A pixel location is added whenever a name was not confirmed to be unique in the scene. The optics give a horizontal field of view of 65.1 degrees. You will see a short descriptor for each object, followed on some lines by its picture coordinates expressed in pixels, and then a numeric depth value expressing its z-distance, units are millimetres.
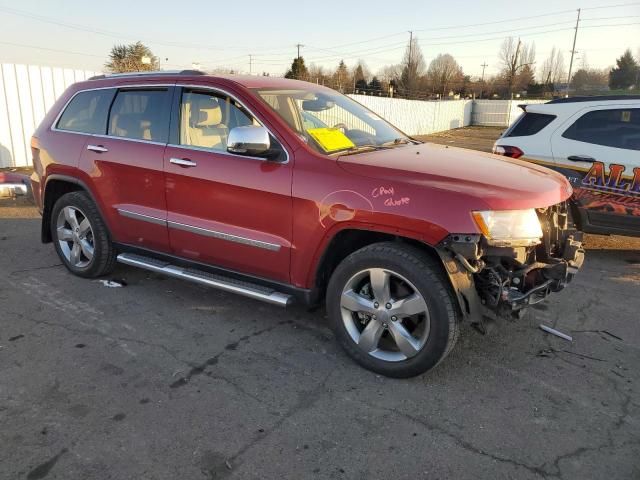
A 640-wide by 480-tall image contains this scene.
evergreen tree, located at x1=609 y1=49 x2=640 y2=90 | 72938
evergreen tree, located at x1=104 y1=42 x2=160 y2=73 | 27139
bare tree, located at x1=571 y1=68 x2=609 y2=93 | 75625
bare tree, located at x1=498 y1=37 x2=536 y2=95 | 64562
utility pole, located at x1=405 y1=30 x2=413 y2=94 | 64350
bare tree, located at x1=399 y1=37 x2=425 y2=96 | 64312
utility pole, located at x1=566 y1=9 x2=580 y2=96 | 57188
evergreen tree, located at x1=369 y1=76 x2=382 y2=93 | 68781
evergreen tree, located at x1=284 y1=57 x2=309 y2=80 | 55844
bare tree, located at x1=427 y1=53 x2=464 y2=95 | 67369
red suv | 2982
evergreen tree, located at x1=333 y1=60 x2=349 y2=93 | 67525
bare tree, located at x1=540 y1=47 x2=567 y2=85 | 82656
